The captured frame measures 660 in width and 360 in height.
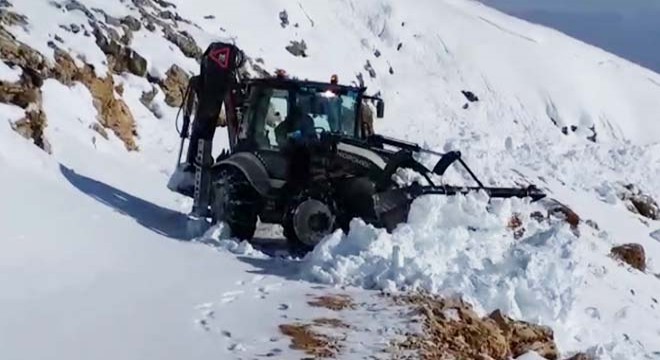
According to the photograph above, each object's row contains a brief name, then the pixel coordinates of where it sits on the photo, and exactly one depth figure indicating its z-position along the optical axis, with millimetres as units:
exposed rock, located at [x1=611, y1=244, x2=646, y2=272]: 21219
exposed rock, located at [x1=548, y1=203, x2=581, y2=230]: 22938
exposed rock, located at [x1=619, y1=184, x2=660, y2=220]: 30641
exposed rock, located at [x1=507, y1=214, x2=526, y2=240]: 15469
